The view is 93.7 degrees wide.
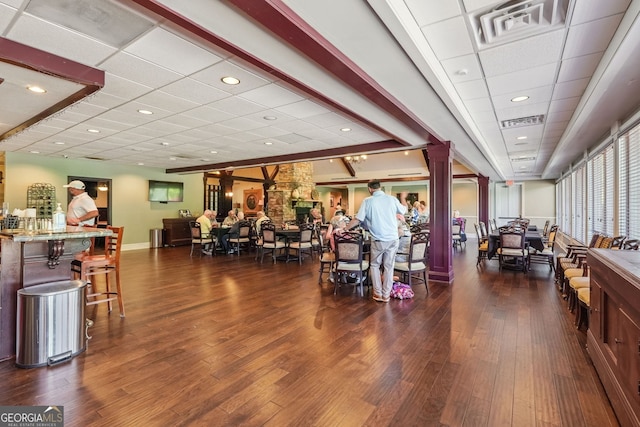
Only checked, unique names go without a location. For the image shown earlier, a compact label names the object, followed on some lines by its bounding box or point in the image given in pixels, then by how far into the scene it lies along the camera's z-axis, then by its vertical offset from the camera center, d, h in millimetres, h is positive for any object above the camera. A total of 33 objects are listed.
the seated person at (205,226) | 7813 -322
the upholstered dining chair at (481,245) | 6815 -733
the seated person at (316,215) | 9235 -46
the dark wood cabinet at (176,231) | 9953 -574
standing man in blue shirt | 3936 -199
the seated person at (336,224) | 4644 -196
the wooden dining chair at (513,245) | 5750 -606
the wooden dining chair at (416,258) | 4410 -656
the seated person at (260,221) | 8095 -190
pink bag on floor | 4227 -1101
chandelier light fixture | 12672 +2333
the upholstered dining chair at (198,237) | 7809 -607
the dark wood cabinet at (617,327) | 1529 -692
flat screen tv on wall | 9883 +775
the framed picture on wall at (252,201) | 14977 +661
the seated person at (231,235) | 7918 -577
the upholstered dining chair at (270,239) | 7008 -596
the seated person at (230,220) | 8430 -174
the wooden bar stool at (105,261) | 3301 -534
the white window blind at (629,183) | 3844 +427
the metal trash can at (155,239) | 9805 -822
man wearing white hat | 3922 +63
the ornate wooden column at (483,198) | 11209 +609
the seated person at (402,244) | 4655 -546
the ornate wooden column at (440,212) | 5203 +38
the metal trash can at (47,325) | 2359 -894
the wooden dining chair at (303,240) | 6898 -603
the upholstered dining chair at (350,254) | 4301 -585
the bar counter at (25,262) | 2482 -424
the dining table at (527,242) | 5977 -564
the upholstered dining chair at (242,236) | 7949 -587
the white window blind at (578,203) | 7343 +288
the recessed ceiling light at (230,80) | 3055 +1385
